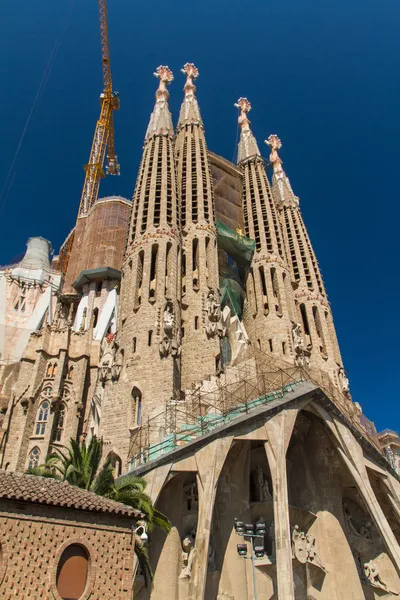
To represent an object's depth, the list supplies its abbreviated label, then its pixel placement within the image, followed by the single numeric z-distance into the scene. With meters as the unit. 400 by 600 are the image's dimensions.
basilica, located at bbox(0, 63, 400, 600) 20.28
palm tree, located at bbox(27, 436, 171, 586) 16.00
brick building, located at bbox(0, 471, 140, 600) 12.12
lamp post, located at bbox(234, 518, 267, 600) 13.68
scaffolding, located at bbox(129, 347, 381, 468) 21.17
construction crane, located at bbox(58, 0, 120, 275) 53.32
